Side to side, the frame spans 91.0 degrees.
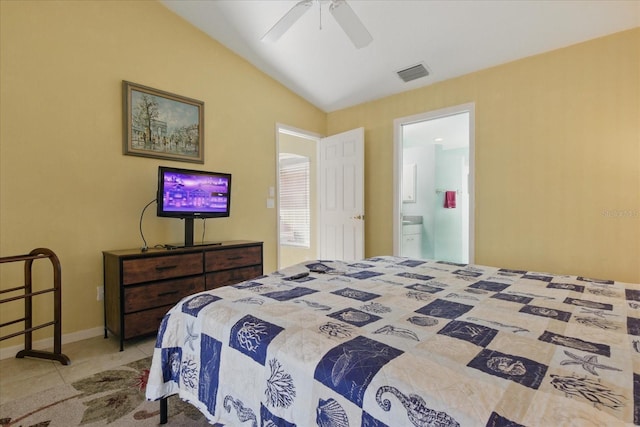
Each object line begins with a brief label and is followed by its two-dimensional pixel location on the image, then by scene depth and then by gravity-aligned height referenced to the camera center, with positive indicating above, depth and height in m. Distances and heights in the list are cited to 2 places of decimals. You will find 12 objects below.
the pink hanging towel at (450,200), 5.73 +0.20
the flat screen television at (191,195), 2.78 +0.17
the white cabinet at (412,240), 4.90 -0.48
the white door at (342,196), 4.16 +0.21
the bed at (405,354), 0.69 -0.40
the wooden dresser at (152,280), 2.40 -0.57
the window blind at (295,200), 5.45 +0.20
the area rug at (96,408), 1.58 -1.05
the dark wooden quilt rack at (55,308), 2.19 -0.68
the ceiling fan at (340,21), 2.16 +1.38
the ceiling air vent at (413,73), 3.42 +1.55
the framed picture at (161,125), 2.86 +0.86
